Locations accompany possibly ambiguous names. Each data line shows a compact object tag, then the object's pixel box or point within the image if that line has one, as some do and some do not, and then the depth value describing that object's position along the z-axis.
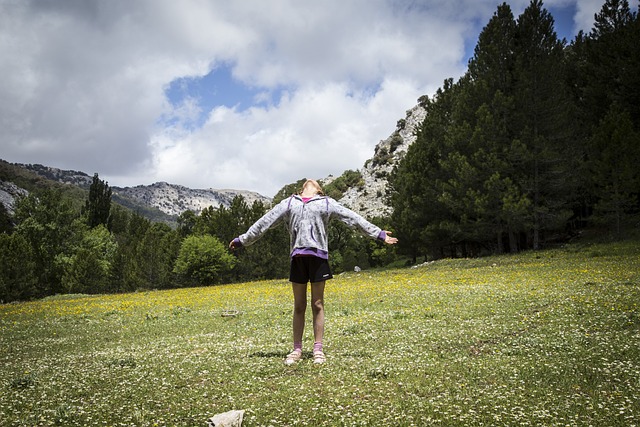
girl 8.05
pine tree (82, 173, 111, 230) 111.94
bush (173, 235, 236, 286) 65.38
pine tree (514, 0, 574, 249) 42.41
